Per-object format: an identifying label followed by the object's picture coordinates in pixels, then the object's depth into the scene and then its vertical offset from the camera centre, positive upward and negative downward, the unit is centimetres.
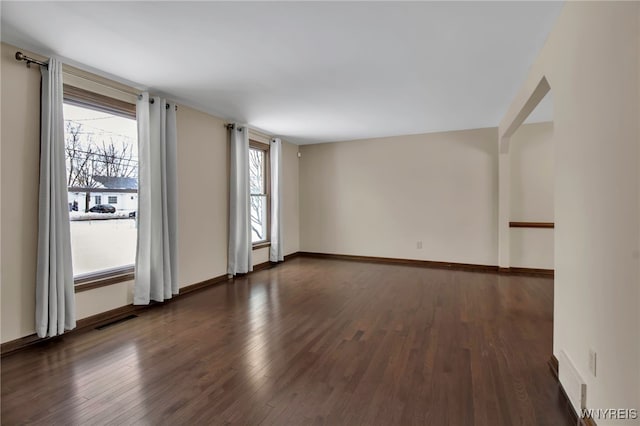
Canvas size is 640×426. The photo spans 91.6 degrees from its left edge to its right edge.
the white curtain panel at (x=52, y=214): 258 -3
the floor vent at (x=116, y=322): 302 -113
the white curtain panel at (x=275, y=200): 589 +16
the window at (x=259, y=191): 572 +33
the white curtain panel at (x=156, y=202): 345 +9
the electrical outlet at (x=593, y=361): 154 -78
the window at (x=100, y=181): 301 +30
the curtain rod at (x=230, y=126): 479 +128
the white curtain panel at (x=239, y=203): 480 +9
